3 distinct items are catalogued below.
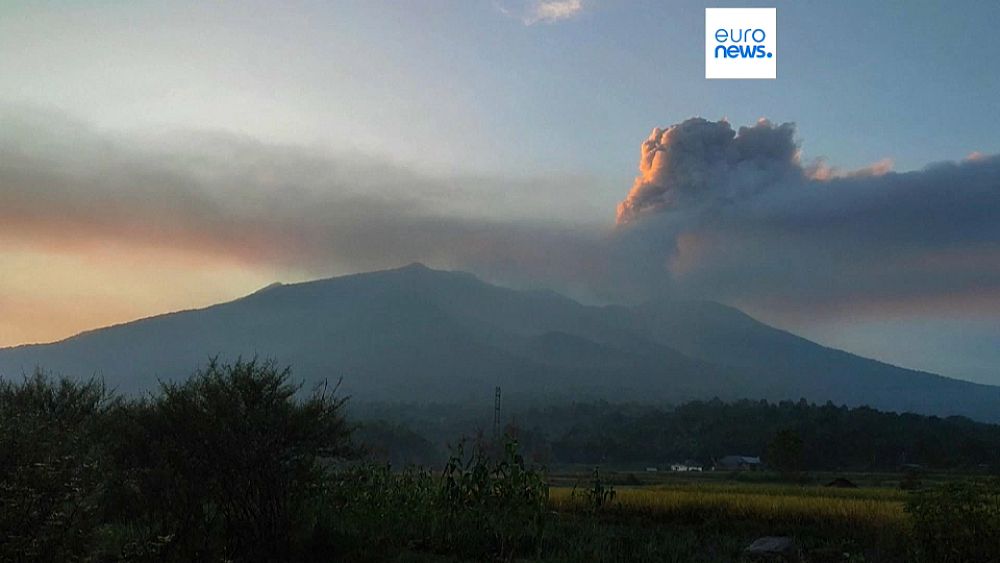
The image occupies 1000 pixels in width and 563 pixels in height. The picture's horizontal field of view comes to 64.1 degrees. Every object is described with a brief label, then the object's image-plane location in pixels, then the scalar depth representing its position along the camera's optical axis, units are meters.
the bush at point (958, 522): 10.09
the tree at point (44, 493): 6.27
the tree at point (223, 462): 9.50
